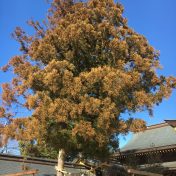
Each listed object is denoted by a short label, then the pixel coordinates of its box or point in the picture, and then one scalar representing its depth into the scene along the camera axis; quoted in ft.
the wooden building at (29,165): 31.37
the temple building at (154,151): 39.25
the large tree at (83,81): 25.81
